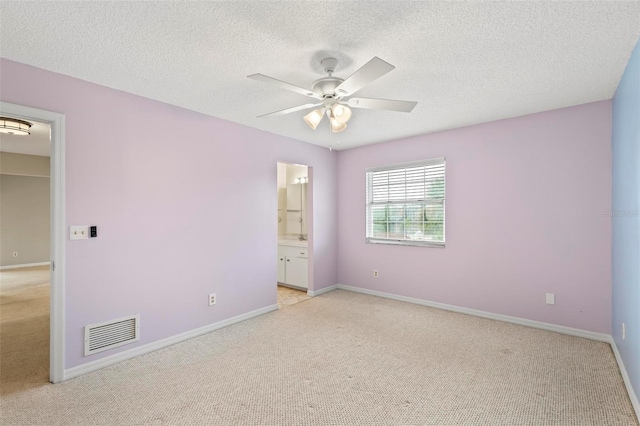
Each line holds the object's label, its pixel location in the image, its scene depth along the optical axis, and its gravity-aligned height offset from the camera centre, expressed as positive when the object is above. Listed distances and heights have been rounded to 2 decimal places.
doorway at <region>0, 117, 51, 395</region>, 2.75 -1.14
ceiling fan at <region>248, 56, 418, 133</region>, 2.00 +0.85
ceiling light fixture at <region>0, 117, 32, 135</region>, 3.85 +1.10
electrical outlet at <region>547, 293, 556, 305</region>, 3.42 -0.95
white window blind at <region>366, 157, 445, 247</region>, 4.35 +0.13
